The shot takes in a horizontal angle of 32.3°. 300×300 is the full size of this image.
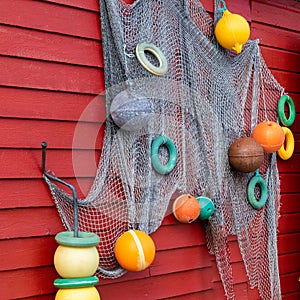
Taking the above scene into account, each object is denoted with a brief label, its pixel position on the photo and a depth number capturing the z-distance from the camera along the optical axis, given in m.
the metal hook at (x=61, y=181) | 2.83
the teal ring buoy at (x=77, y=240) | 2.69
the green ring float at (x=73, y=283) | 2.69
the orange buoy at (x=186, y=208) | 3.36
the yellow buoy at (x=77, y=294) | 2.66
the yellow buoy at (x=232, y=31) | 3.65
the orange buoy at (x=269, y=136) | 3.80
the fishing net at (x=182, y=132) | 3.15
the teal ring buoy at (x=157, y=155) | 3.26
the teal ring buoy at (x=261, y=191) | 3.86
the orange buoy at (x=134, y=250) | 2.96
